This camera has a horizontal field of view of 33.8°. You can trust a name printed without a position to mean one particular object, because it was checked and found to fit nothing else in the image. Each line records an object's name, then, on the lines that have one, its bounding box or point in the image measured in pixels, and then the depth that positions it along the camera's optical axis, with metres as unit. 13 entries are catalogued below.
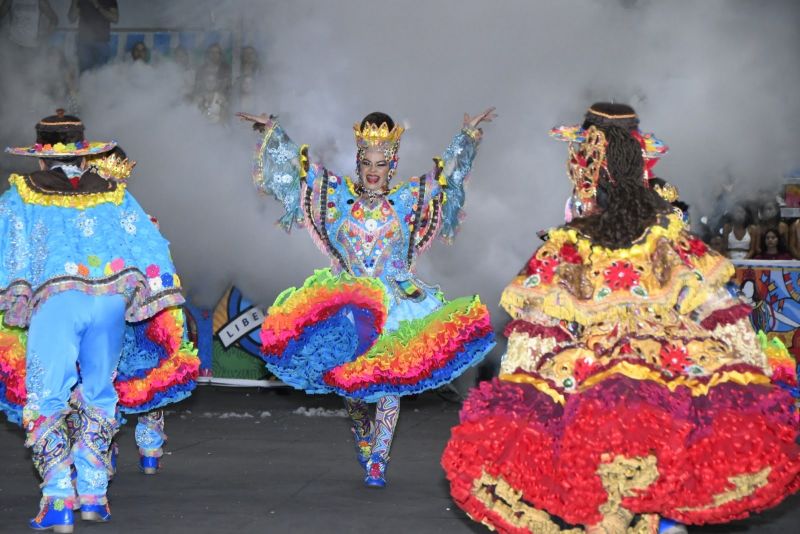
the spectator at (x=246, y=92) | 12.53
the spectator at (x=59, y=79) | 13.19
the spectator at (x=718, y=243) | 11.86
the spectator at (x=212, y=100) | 12.48
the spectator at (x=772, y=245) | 11.78
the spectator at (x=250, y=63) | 12.56
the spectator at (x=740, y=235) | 11.83
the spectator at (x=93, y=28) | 13.27
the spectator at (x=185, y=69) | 12.66
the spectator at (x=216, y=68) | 12.64
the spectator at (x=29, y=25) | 13.45
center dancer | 7.24
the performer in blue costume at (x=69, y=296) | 5.98
